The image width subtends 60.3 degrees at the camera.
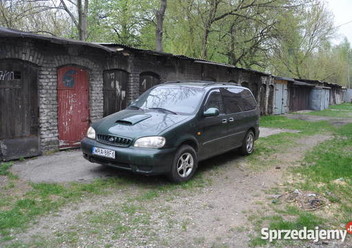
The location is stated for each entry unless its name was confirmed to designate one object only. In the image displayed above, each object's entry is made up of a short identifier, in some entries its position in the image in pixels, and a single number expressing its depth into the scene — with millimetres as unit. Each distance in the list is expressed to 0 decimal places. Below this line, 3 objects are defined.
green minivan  5082
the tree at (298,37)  19158
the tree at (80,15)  18647
